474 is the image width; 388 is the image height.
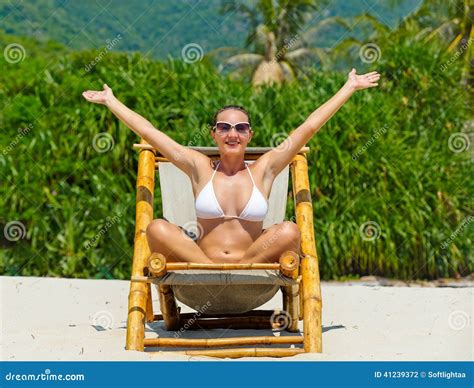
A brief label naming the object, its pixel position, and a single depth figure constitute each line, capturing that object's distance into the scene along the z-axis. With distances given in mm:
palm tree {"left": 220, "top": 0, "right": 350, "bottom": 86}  36594
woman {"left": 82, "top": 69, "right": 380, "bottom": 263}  4527
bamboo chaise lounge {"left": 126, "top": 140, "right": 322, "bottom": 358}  4207
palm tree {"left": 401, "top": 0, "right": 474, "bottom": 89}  26500
